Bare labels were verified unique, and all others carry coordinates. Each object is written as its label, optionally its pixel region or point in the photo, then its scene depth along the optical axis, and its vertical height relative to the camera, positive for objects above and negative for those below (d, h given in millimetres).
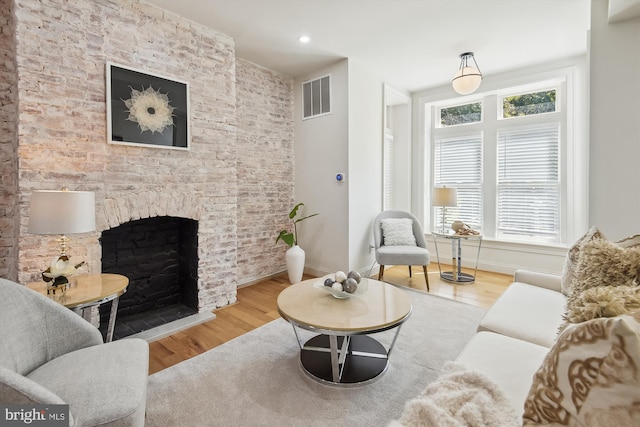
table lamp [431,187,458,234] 4281 +135
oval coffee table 1817 -700
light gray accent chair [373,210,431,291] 3763 -550
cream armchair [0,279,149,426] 1101 -722
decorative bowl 2145 -606
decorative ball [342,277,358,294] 2137 -563
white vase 3959 -737
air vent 4164 +1573
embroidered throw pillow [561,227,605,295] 2021 -362
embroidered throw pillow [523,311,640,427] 601 -372
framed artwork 2535 +885
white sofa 1338 -738
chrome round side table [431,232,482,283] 4160 -853
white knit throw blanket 903 -642
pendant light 3418 +1447
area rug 1698 -1165
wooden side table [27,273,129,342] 1835 -550
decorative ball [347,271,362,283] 2270 -525
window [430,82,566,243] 4230 +711
